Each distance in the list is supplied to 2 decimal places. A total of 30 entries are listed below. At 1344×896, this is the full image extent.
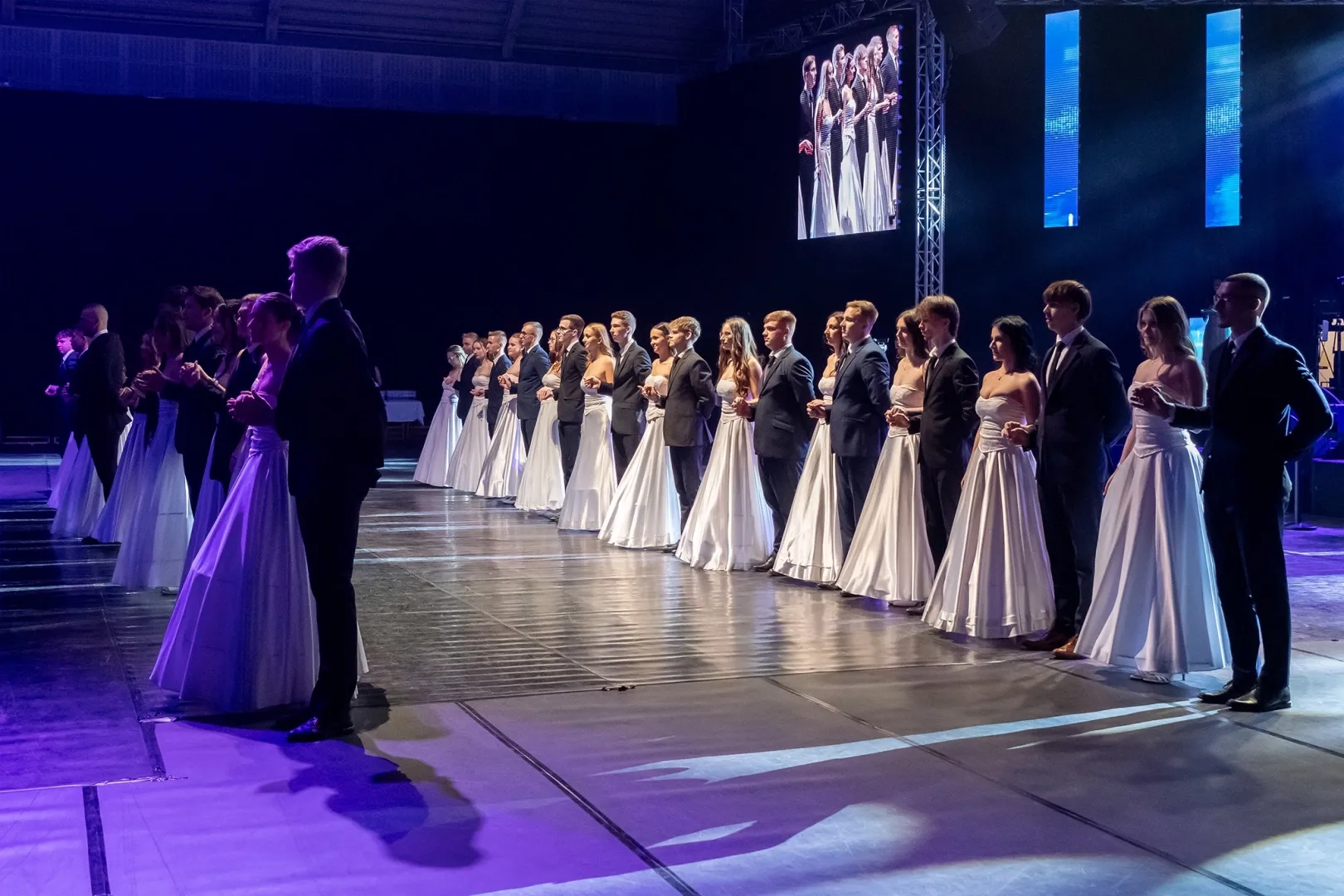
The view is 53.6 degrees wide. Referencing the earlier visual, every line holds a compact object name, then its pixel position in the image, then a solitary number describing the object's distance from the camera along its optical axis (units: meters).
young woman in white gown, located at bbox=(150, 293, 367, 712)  4.40
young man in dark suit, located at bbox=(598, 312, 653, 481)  9.89
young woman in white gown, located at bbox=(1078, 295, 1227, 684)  4.96
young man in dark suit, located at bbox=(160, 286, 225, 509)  6.51
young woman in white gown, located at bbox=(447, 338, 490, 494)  13.59
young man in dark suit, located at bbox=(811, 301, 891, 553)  7.08
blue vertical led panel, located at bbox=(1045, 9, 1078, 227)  13.96
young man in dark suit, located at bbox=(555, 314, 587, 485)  10.88
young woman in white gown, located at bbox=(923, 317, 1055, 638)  5.69
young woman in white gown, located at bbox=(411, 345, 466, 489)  14.42
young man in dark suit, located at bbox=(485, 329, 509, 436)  13.61
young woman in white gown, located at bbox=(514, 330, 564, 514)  11.66
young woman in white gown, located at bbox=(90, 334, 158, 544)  7.94
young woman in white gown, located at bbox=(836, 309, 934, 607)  6.61
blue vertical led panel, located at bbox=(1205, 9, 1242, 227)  13.27
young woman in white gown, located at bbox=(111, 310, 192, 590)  7.04
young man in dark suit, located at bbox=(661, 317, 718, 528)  8.87
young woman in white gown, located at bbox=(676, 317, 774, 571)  8.10
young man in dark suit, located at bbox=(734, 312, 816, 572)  7.85
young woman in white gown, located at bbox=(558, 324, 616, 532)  10.22
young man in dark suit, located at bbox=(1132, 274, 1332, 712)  4.46
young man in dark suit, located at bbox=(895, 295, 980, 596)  6.32
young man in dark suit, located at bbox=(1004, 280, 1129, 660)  5.43
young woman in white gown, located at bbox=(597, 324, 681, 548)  9.15
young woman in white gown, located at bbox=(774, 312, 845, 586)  7.34
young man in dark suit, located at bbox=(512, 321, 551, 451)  12.20
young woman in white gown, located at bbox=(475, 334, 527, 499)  12.68
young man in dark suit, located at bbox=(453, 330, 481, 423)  14.39
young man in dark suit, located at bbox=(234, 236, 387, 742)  4.08
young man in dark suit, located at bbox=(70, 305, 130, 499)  8.84
